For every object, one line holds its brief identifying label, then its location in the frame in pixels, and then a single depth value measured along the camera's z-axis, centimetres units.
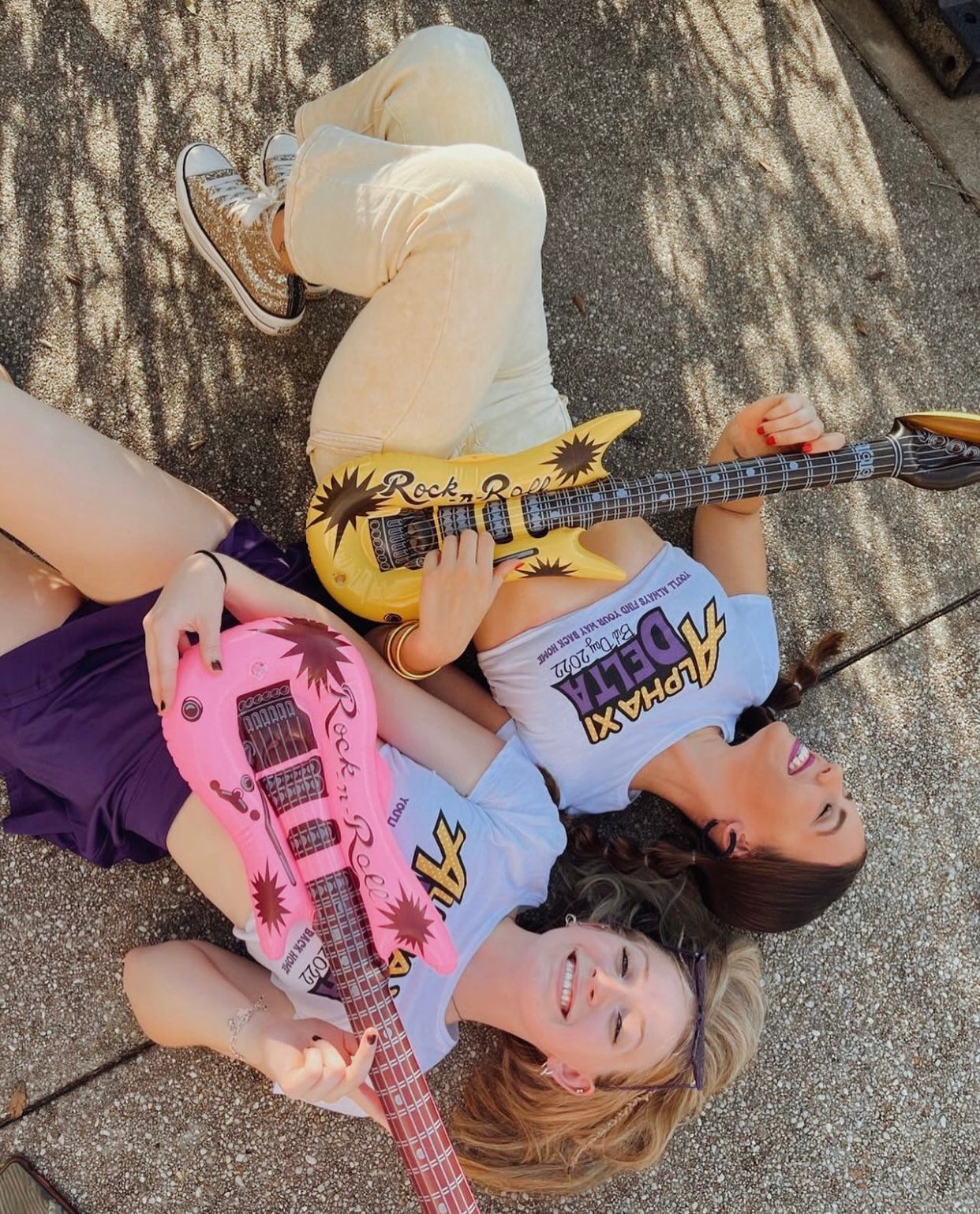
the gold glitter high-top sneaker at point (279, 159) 237
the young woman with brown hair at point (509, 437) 191
